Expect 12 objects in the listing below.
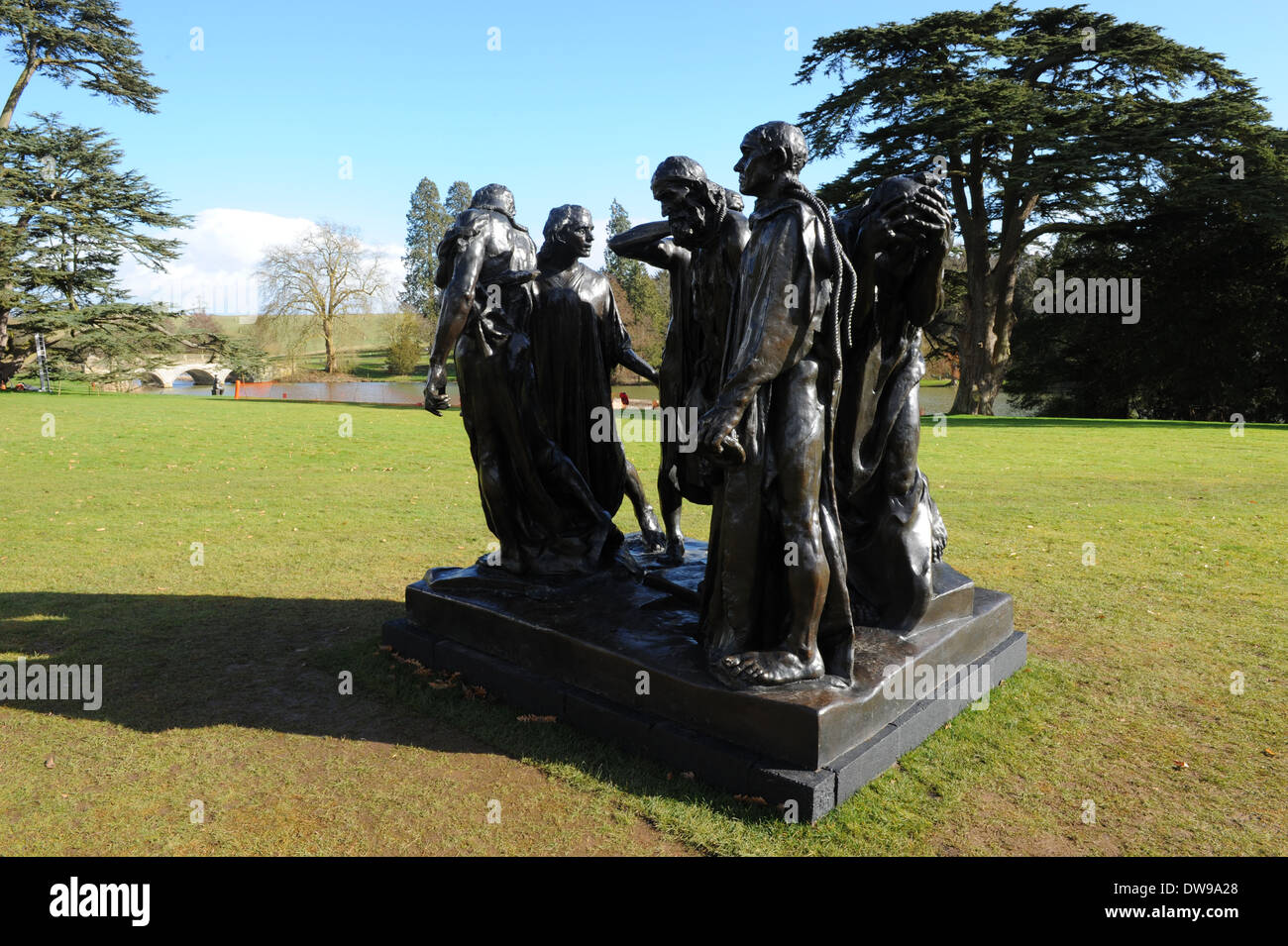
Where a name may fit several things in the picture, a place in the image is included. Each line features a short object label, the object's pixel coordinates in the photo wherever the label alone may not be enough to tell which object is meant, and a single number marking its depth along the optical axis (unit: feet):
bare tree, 143.33
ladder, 111.99
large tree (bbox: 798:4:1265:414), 89.40
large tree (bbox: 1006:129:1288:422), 102.27
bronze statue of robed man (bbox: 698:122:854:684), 12.69
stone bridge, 137.98
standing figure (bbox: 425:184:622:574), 17.85
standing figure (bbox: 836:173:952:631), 15.05
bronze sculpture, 12.85
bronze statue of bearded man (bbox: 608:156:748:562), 14.88
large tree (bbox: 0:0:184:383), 108.58
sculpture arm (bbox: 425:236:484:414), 17.38
